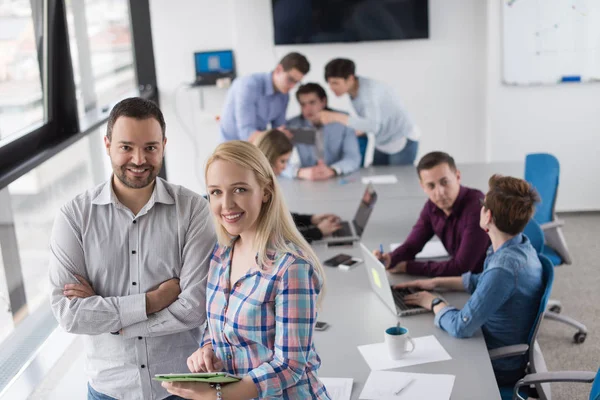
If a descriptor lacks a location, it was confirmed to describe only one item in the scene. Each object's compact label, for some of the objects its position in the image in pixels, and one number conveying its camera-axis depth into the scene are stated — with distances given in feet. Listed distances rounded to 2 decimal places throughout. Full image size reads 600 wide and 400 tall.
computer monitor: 23.17
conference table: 8.90
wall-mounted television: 22.24
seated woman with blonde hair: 13.83
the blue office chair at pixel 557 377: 8.80
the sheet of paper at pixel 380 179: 17.49
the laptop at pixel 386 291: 10.44
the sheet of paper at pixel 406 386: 8.39
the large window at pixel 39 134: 12.83
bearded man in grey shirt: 7.29
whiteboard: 20.76
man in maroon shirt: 11.65
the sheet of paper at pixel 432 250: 12.86
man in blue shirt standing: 17.75
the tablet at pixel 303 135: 16.94
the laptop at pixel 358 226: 13.51
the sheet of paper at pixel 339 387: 8.42
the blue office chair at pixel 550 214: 14.66
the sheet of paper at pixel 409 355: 9.11
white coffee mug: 9.13
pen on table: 8.46
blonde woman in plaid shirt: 6.33
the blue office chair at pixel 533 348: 9.75
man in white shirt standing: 18.48
